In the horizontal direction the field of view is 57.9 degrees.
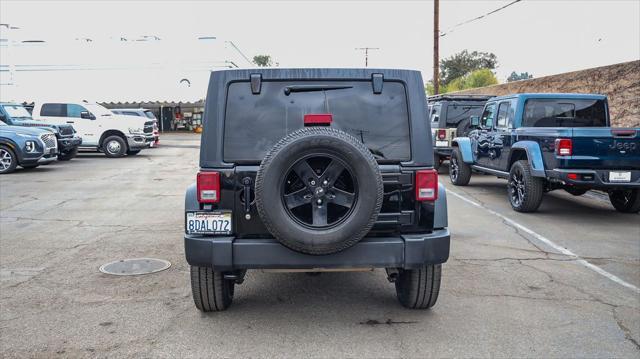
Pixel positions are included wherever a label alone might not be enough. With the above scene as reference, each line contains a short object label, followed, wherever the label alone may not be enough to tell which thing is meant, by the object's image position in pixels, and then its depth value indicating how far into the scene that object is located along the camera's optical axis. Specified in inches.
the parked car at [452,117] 605.3
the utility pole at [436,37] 1159.0
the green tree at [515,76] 5009.8
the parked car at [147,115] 932.6
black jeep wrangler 155.3
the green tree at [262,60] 3993.6
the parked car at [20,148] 611.5
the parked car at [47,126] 687.1
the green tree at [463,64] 3722.9
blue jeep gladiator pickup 334.6
